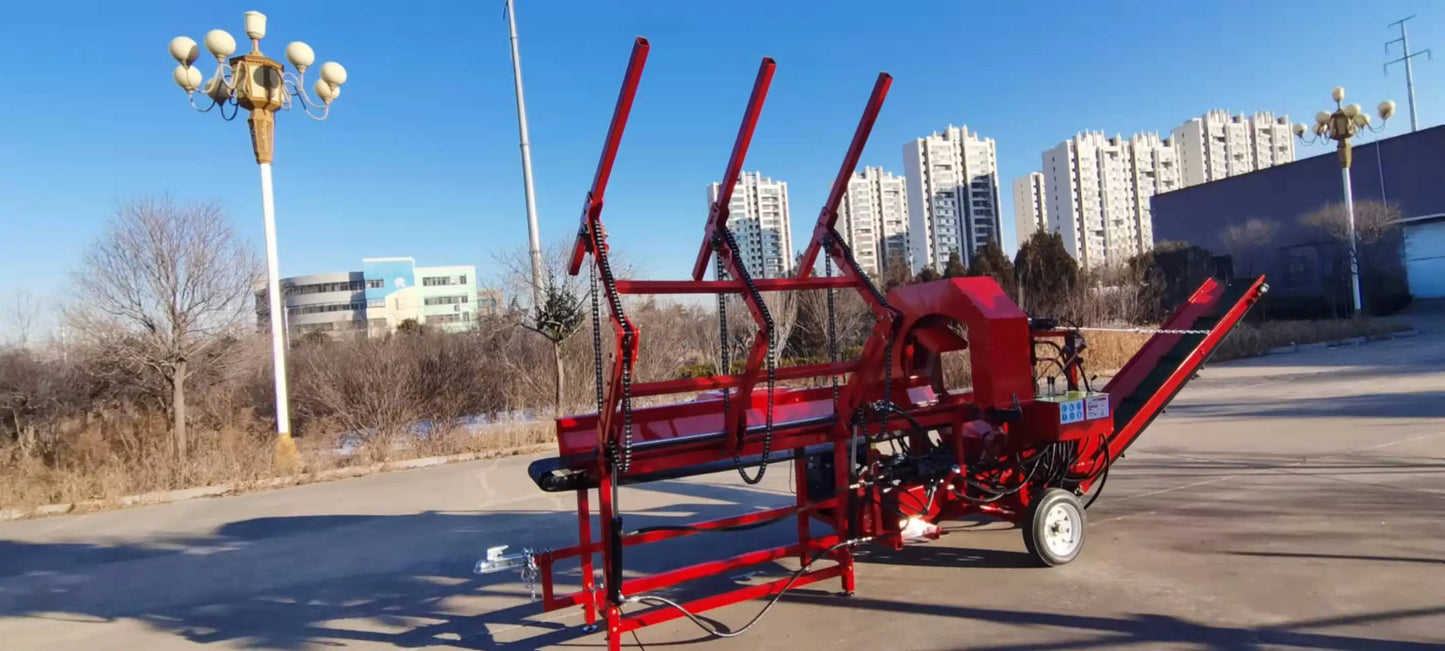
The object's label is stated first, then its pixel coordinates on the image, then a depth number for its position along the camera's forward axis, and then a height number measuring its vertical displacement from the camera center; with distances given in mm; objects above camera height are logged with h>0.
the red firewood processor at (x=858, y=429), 4871 -543
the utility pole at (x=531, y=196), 16672 +3530
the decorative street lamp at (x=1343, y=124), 28391 +6598
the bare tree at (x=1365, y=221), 33875 +3942
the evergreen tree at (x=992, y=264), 35062 +3298
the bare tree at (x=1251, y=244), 42781 +4022
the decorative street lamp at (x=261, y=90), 12992 +4791
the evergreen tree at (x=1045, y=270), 29369 +2550
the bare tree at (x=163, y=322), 13609 +1238
